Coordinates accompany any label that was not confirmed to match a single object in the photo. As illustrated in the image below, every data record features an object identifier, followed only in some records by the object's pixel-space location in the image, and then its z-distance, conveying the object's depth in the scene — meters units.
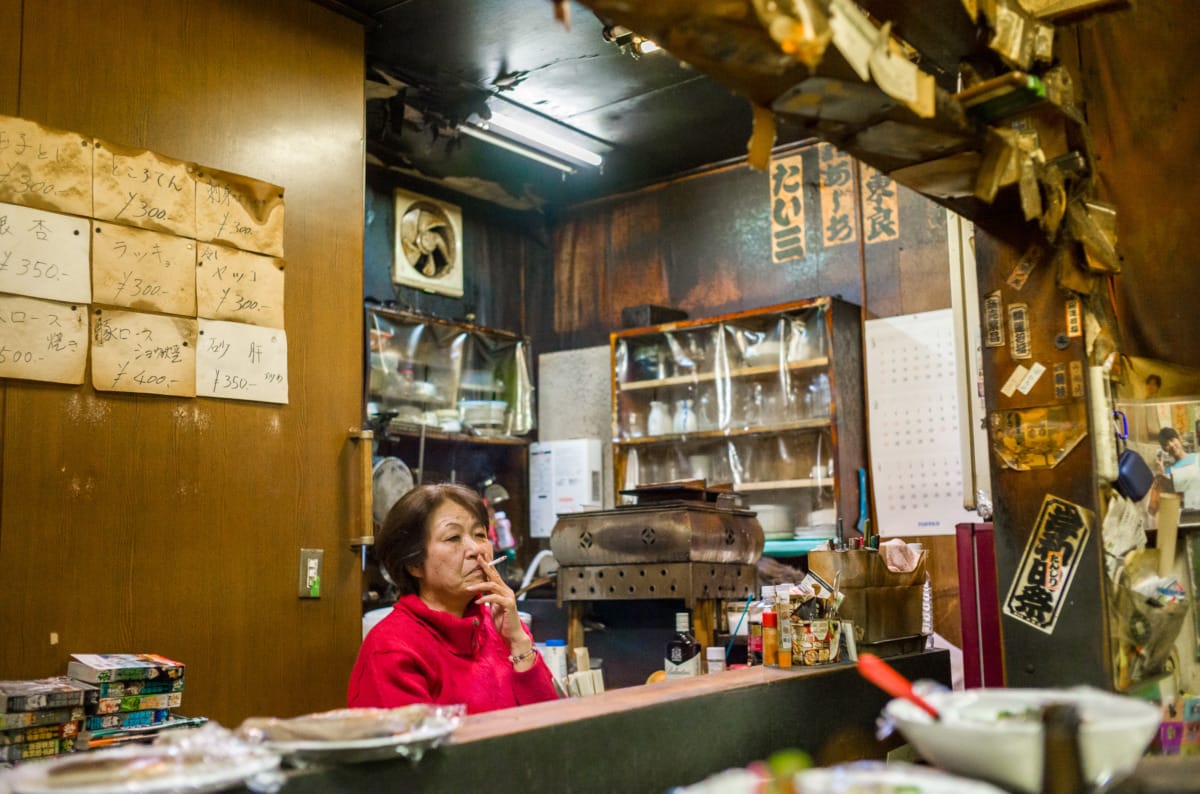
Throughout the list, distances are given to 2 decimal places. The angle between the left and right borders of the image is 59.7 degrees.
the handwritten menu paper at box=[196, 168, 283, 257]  3.44
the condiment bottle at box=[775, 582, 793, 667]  2.46
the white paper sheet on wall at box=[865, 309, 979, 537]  5.17
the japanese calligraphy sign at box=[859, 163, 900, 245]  5.57
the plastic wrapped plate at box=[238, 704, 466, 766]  1.42
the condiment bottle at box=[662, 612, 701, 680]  3.28
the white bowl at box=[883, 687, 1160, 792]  1.32
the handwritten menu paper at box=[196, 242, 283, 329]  3.38
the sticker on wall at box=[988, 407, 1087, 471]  2.21
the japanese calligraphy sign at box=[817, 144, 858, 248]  5.71
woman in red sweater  2.71
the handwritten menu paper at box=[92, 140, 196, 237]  3.18
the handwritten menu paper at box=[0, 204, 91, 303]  2.91
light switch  3.59
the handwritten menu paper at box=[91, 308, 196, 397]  3.10
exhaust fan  5.97
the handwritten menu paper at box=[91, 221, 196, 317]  3.13
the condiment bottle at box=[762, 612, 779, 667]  2.50
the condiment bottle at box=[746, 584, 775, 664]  2.68
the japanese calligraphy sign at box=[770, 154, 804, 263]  5.92
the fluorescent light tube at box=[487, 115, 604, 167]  5.51
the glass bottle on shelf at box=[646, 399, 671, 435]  5.95
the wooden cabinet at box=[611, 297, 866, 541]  5.36
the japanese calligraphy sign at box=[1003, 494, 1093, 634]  2.17
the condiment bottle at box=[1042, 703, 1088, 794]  1.32
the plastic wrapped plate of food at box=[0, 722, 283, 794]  1.18
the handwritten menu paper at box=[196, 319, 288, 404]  3.36
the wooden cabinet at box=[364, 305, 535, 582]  5.51
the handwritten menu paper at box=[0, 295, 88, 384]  2.90
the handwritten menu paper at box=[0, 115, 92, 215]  2.96
